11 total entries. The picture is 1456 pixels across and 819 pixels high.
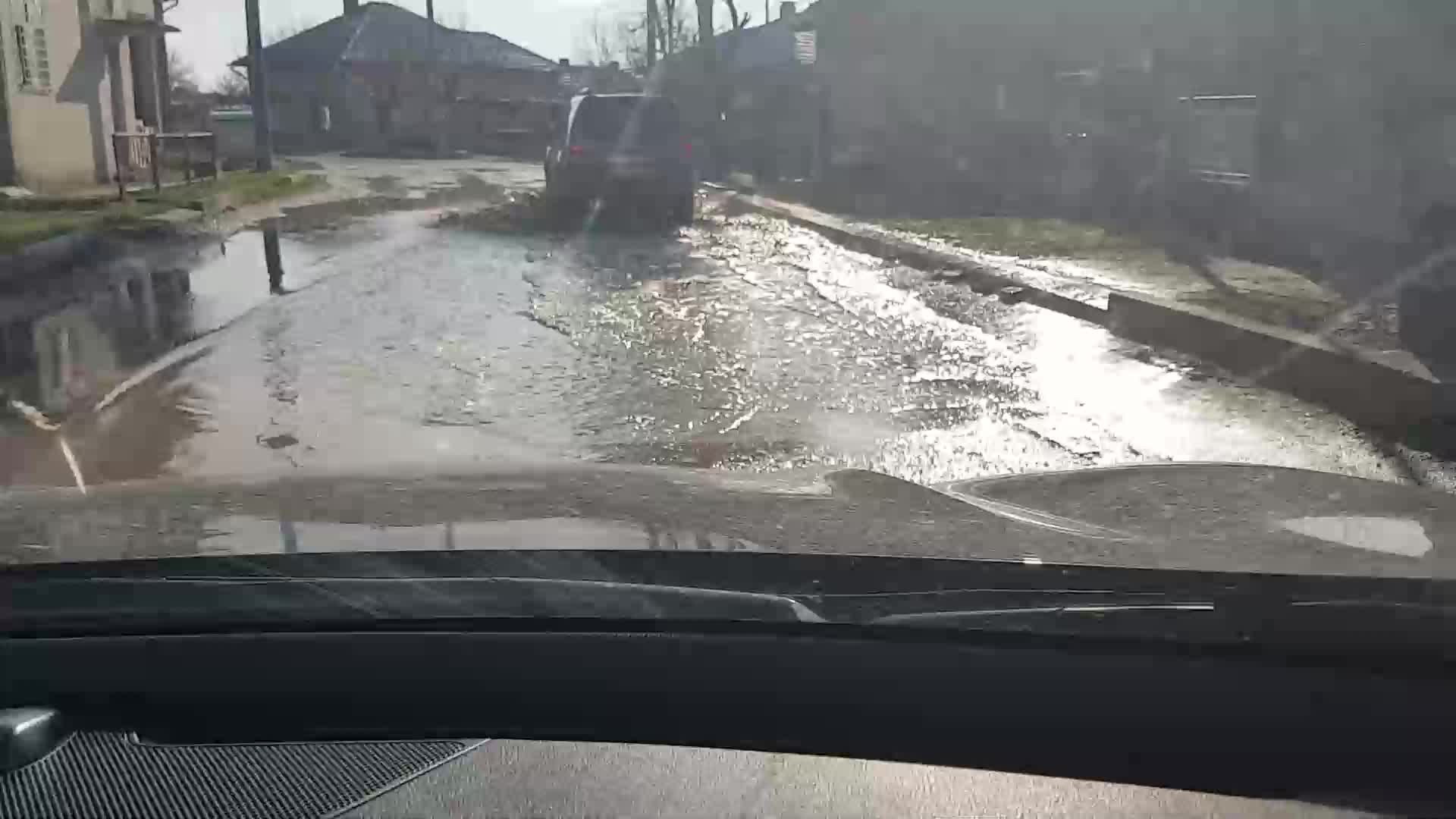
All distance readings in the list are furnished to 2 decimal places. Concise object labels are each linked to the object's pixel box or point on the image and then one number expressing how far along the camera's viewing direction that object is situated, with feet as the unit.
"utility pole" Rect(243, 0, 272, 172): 100.53
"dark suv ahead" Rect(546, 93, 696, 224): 68.95
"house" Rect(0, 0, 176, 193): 80.59
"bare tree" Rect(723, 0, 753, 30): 146.82
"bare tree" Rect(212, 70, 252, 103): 278.13
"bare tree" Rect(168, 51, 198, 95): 255.74
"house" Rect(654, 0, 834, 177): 125.29
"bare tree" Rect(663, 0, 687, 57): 197.57
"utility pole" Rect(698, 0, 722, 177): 128.77
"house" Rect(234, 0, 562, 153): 222.69
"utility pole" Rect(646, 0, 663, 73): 159.02
